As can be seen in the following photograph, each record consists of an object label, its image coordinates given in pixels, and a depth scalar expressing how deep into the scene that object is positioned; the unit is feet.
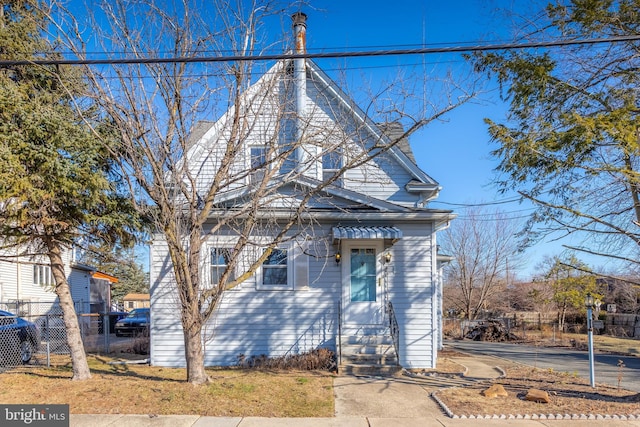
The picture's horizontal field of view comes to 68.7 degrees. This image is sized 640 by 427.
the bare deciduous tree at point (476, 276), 83.15
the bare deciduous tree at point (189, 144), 26.76
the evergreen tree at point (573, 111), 24.43
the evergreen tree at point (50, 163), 25.03
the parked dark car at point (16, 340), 35.70
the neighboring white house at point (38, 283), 66.74
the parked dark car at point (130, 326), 61.00
